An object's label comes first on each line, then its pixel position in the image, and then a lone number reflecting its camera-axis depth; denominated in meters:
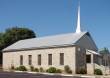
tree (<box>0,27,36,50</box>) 31.95
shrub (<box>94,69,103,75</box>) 17.69
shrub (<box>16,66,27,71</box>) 21.85
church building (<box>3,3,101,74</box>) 18.97
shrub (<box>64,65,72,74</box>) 18.91
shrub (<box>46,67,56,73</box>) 19.09
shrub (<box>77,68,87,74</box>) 18.53
